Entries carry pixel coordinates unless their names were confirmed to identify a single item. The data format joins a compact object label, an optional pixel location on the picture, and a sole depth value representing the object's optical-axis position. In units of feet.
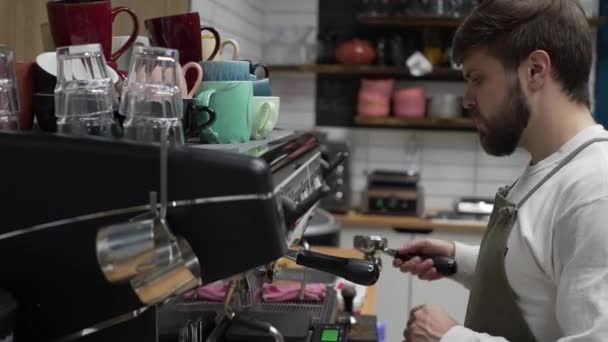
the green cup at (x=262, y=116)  4.20
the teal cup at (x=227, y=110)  3.71
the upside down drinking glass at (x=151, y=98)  2.92
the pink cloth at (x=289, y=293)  5.31
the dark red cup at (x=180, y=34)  4.15
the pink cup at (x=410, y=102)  12.46
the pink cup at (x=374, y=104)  12.60
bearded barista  4.02
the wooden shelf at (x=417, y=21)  12.01
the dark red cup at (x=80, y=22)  3.51
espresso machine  2.48
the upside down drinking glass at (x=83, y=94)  3.01
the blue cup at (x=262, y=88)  4.67
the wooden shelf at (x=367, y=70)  12.45
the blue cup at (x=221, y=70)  4.08
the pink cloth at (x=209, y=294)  4.93
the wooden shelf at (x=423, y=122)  12.33
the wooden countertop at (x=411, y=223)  11.35
